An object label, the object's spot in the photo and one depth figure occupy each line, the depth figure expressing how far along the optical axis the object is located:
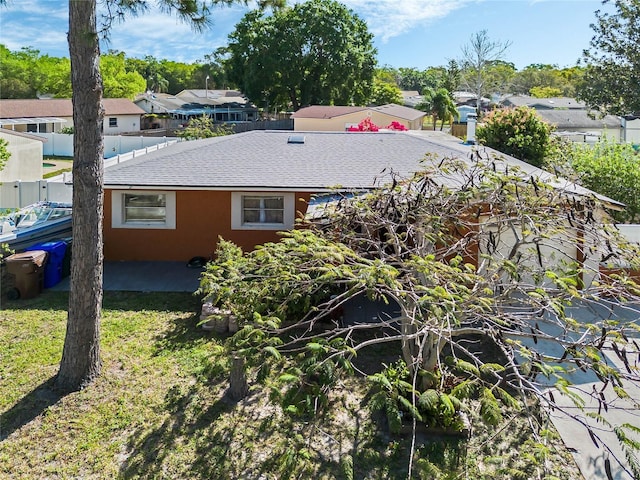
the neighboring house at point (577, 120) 45.50
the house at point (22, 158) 27.35
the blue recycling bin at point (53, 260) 13.03
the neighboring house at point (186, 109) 64.25
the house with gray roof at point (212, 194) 14.01
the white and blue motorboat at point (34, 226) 13.93
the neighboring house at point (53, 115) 46.69
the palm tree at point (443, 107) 58.03
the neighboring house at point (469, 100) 76.16
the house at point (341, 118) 43.69
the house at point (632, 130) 29.17
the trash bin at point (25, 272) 12.01
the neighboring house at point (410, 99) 79.62
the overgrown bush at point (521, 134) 21.80
